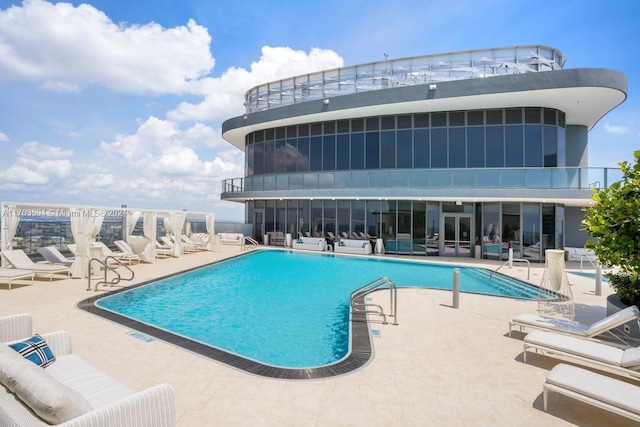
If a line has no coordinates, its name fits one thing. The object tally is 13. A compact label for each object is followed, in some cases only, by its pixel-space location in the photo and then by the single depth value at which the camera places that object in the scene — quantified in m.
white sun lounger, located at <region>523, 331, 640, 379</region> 4.18
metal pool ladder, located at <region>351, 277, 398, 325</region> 7.26
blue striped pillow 3.48
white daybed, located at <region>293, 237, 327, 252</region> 21.66
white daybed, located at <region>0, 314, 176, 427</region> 2.43
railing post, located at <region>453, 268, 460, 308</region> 8.45
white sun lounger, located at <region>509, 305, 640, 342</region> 5.04
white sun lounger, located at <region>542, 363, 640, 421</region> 3.33
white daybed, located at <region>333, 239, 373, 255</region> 20.28
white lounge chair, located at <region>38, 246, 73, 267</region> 12.50
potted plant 5.89
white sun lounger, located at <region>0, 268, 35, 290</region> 9.91
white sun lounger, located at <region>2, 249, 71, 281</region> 11.03
